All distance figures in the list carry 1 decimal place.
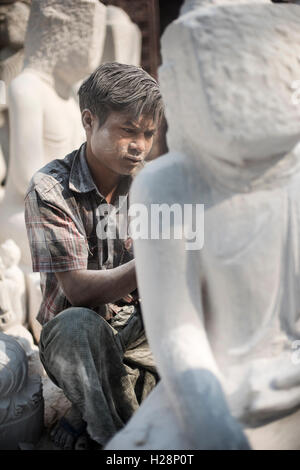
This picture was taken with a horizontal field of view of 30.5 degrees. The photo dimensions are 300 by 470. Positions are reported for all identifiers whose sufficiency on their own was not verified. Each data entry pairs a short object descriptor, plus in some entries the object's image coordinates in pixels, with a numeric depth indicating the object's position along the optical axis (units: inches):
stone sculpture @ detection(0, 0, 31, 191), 151.3
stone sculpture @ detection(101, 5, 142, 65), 155.9
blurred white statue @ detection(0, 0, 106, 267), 121.7
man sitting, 64.0
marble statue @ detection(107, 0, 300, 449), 41.6
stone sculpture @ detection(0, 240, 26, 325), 117.2
